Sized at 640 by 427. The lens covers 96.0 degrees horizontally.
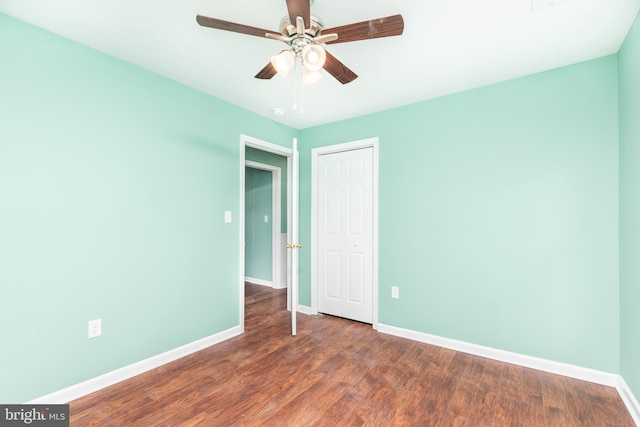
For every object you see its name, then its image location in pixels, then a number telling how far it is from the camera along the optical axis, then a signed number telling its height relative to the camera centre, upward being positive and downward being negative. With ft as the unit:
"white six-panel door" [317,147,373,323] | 10.82 -0.66
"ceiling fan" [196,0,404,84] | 4.50 +3.08
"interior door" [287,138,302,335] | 9.71 -0.67
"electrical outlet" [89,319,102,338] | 6.55 -2.55
